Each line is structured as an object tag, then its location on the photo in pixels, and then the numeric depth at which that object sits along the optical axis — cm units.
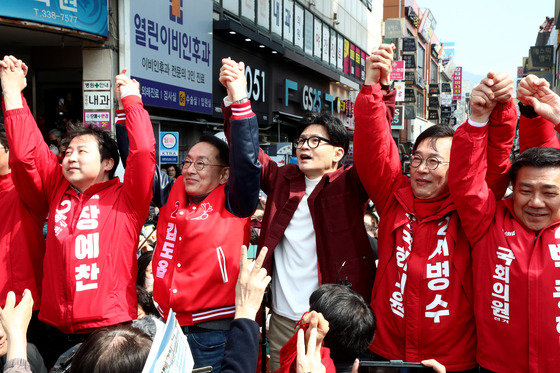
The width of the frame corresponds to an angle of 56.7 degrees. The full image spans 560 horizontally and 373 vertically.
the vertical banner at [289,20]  1762
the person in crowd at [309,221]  281
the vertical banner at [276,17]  1669
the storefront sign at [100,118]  898
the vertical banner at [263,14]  1584
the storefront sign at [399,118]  3022
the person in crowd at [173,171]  1071
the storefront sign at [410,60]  3756
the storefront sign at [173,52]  1006
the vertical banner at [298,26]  1841
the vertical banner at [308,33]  1935
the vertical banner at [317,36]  2023
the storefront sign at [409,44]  3691
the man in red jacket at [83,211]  269
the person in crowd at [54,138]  884
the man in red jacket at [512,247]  224
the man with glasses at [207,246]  275
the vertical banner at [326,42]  2122
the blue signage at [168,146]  976
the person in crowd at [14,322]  185
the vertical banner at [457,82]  7046
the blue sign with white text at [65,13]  734
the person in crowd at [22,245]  292
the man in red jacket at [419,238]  246
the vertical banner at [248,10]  1494
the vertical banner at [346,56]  2403
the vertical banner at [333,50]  2217
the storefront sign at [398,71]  2555
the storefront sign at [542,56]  3006
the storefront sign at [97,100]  908
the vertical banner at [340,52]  2299
